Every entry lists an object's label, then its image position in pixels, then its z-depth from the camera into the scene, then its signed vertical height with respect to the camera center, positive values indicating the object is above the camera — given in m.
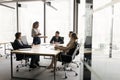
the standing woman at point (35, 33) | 5.12 +0.12
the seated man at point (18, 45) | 4.09 -0.23
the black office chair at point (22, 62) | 4.11 -0.86
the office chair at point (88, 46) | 2.43 -0.16
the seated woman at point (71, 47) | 3.75 -0.26
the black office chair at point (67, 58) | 3.64 -0.52
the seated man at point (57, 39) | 6.24 -0.11
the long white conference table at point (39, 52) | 3.42 -0.36
